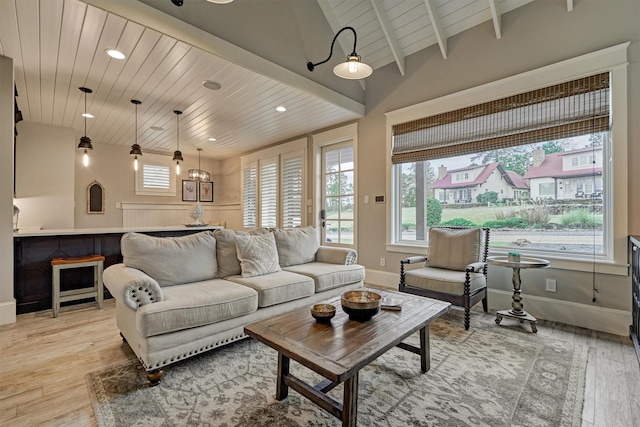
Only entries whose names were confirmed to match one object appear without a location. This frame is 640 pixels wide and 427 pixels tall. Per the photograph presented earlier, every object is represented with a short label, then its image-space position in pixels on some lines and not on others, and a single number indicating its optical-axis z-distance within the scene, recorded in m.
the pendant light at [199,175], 6.64
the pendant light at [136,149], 3.71
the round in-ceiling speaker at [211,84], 3.17
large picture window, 2.63
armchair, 2.74
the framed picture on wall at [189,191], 6.90
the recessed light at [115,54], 2.55
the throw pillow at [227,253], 2.81
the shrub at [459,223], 3.63
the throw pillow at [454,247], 3.12
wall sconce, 2.33
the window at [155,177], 6.25
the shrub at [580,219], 2.79
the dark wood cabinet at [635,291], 2.14
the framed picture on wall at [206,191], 7.20
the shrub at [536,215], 3.09
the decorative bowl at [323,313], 1.66
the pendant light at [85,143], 3.35
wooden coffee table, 1.27
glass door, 4.64
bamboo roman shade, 2.68
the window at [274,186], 5.36
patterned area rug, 1.51
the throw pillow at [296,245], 3.32
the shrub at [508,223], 3.22
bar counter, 3.14
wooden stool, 3.04
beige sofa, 1.86
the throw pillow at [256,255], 2.76
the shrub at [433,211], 3.87
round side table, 2.63
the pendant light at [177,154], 4.07
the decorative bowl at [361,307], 1.69
